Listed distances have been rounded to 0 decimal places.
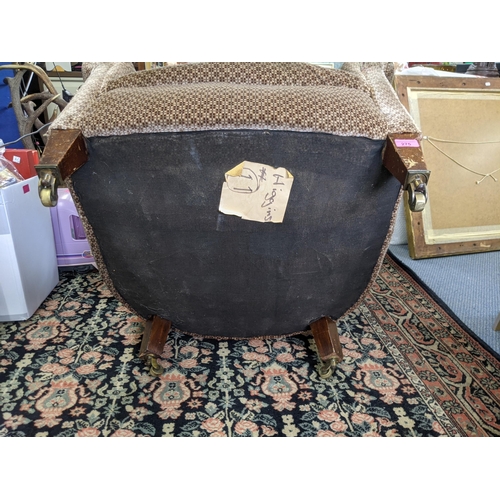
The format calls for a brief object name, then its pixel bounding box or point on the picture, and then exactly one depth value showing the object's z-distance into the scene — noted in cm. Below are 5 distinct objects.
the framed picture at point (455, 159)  191
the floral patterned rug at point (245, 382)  101
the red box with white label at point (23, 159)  155
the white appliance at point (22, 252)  132
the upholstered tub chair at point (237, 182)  76
